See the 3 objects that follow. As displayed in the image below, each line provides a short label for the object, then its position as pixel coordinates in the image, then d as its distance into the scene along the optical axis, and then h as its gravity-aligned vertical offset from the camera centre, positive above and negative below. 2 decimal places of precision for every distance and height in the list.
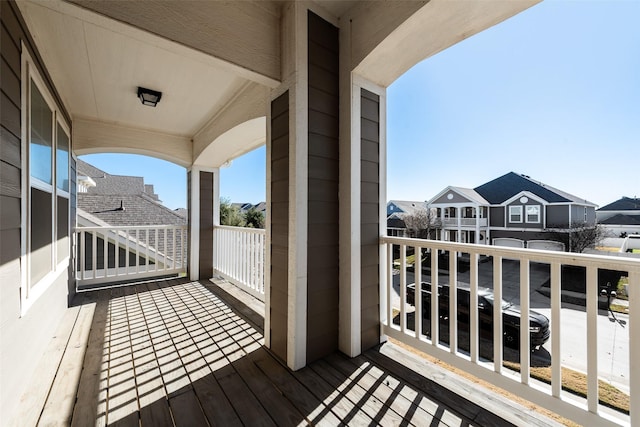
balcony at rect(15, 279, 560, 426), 1.40 -1.09
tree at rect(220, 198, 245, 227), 10.32 -0.02
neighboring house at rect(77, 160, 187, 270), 4.66 -0.05
